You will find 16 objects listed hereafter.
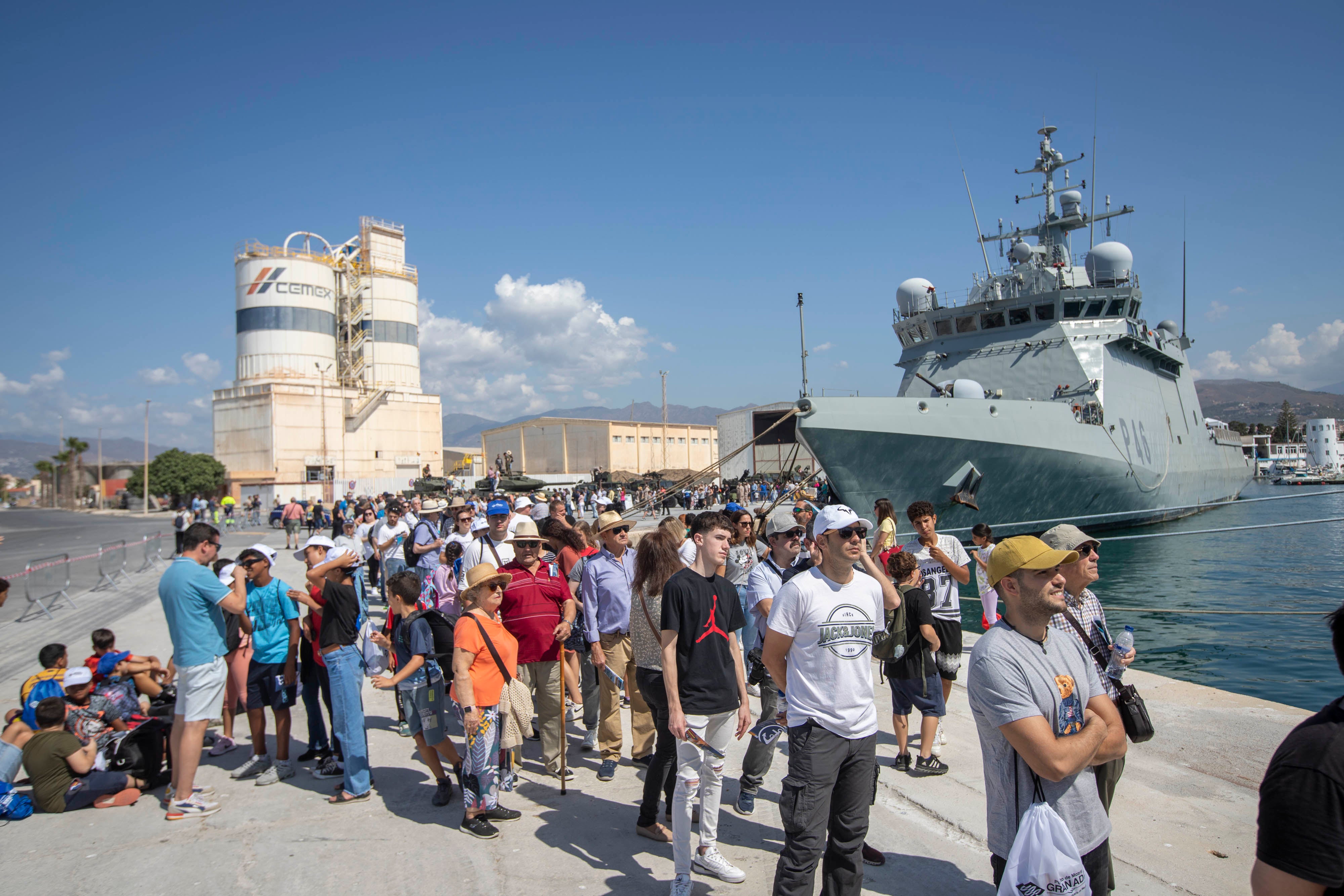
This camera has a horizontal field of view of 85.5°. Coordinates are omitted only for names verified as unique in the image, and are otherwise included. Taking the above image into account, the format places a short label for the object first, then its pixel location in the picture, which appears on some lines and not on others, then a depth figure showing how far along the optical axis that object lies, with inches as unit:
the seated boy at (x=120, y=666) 212.5
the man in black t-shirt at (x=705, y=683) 138.2
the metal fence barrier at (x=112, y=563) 494.0
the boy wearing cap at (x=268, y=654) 197.9
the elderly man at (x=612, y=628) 199.6
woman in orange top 158.9
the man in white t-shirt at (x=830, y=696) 116.6
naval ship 663.8
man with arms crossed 86.6
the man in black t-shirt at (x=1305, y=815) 55.7
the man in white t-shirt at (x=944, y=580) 200.2
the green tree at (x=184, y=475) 1961.1
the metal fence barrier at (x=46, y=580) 376.8
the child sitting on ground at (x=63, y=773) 172.2
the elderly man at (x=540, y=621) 191.9
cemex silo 1859.0
